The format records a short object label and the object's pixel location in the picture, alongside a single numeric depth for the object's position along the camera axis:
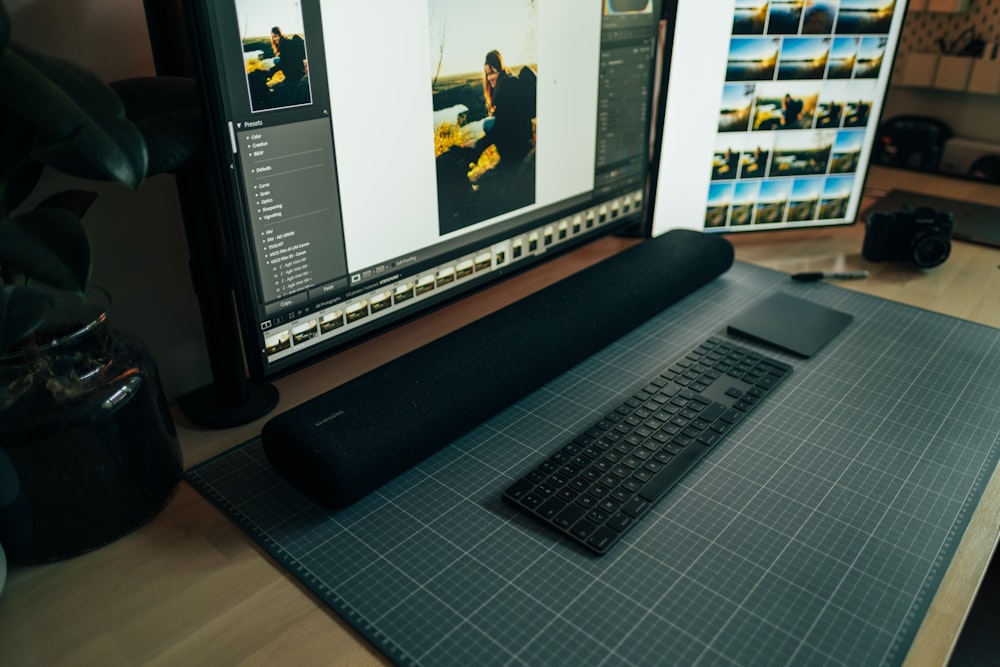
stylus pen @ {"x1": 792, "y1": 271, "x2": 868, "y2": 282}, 1.11
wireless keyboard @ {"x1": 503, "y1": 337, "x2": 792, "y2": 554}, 0.65
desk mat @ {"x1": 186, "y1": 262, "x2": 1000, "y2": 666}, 0.54
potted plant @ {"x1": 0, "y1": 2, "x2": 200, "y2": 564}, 0.50
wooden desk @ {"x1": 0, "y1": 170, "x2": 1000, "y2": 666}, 0.54
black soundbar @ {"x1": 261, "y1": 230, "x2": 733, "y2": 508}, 0.67
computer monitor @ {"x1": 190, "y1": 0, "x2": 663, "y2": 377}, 0.63
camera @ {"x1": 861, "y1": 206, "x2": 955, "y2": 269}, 1.14
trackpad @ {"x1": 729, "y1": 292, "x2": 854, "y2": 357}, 0.94
